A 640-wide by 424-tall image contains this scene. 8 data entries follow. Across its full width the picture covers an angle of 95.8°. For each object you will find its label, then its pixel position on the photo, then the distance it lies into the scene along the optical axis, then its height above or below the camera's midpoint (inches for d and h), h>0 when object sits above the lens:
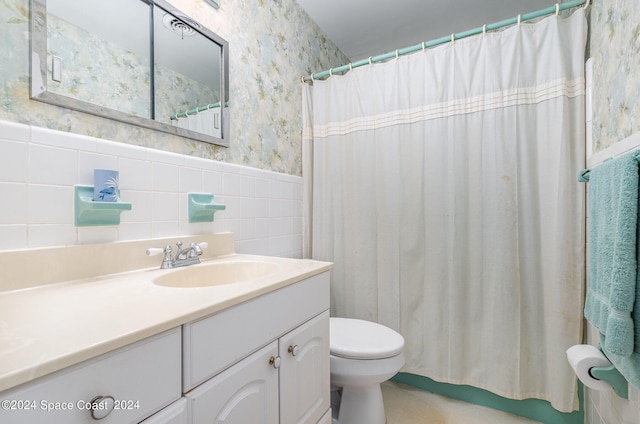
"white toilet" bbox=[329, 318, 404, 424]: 47.7 -26.1
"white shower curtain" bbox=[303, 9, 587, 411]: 50.6 +1.3
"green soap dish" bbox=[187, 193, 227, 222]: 46.2 +0.4
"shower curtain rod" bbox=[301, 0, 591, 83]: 50.1 +35.0
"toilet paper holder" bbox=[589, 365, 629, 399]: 34.4 -20.2
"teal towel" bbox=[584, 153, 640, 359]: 27.2 -4.4
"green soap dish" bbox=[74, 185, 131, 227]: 33.4 +0.0
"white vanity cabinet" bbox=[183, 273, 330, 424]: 24.3 -15.6
